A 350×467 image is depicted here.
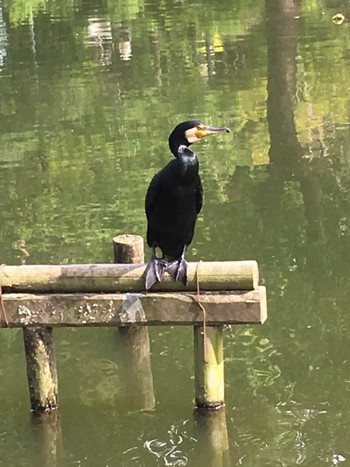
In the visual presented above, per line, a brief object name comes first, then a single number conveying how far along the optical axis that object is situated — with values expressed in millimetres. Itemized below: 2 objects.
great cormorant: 5848
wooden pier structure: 5793
